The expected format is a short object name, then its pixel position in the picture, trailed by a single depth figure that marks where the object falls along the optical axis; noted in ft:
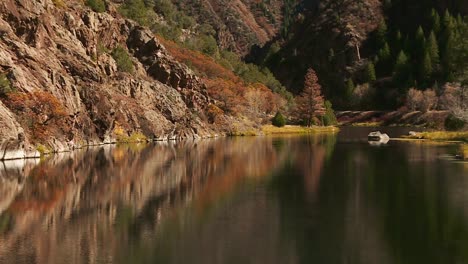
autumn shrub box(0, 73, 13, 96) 222.07
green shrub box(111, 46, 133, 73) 391.04
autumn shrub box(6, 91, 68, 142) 219.73
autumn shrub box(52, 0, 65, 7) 362.64
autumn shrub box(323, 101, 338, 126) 584.40
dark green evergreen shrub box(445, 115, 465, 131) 344.90
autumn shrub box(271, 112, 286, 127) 532.73
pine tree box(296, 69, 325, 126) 548.31
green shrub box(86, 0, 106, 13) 422.00
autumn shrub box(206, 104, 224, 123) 447.42
